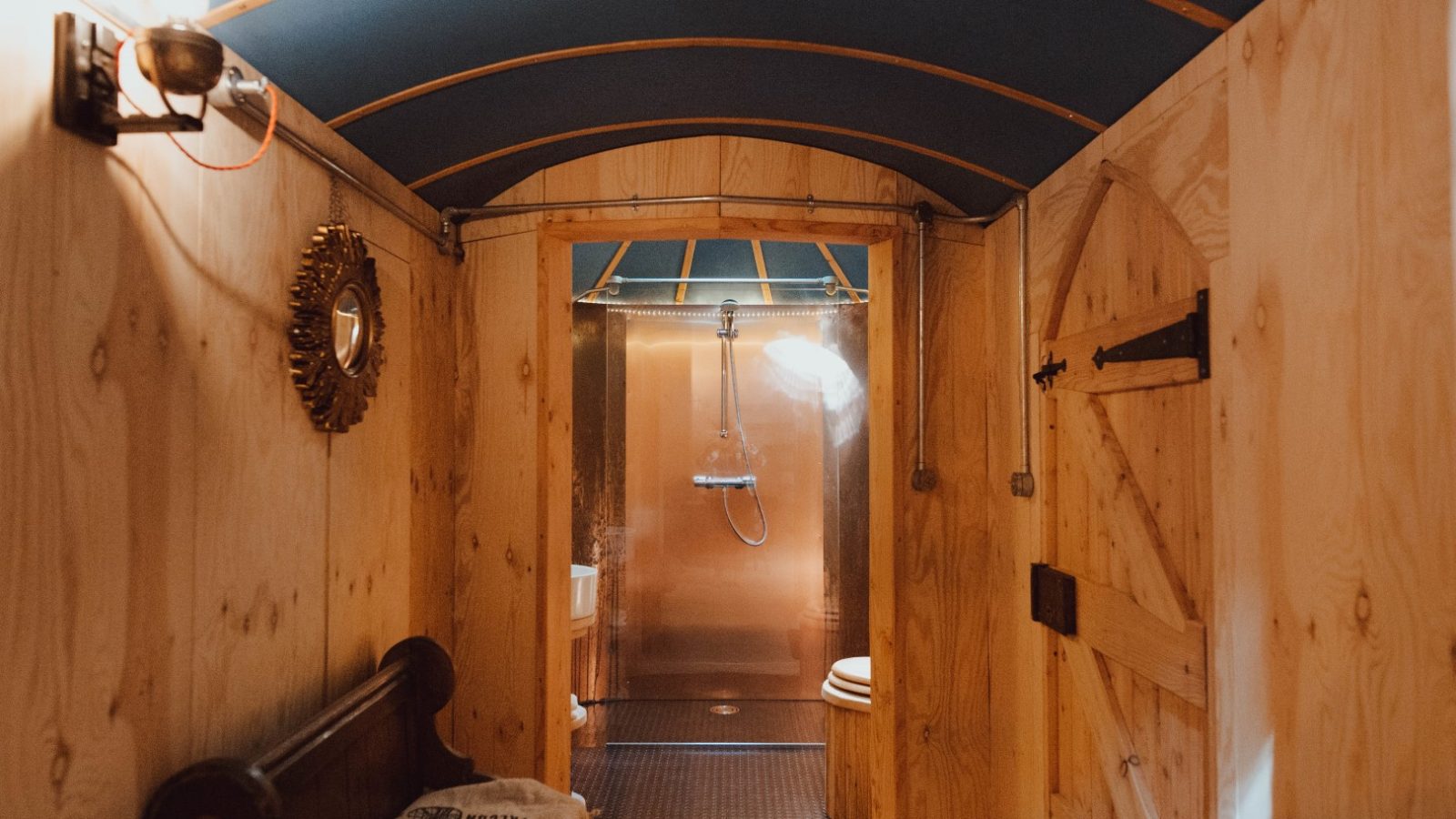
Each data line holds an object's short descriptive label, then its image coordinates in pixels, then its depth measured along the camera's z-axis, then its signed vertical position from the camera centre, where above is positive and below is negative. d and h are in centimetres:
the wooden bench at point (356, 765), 132 -63
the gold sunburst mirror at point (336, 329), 184 +24
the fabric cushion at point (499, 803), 195 -87
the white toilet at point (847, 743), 325 -121
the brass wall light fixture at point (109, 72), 120 +53
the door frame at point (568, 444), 272 -4
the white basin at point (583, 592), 398 -75
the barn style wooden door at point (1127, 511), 170 -19
